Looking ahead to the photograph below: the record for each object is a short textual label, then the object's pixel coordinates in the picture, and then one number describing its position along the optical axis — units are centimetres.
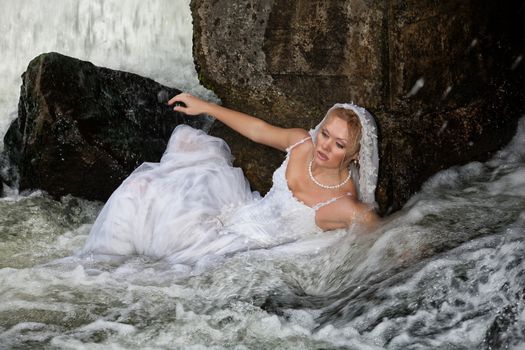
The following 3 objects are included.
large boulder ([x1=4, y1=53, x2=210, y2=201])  637
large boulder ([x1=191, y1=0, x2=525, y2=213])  537
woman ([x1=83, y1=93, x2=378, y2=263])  511
